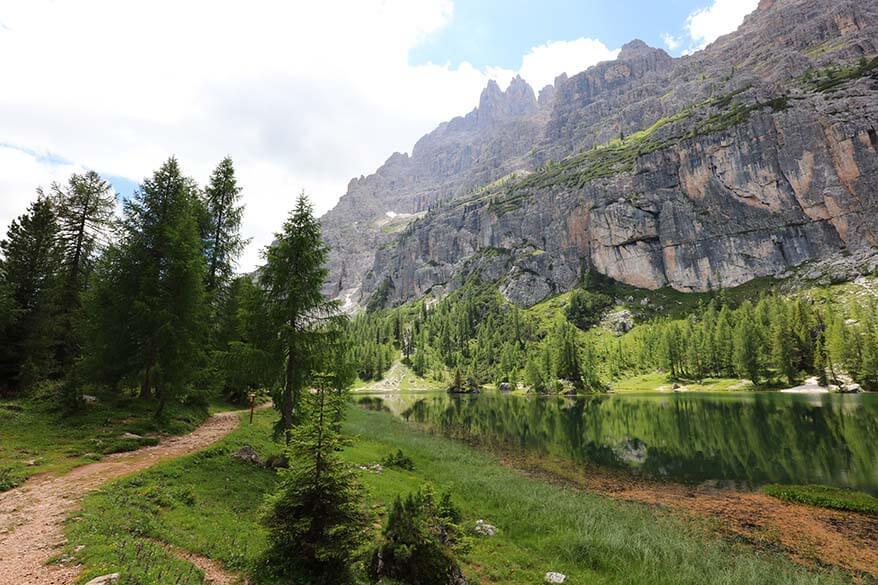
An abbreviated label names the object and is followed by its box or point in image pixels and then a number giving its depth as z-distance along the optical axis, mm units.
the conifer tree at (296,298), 20547
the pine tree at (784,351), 91625
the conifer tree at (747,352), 95562
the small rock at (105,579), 7352
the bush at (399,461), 26891
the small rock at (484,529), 16394
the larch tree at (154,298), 24828
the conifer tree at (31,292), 29938
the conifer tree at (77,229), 33188
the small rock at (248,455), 19347
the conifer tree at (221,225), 35750
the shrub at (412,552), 9688
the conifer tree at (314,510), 9609
